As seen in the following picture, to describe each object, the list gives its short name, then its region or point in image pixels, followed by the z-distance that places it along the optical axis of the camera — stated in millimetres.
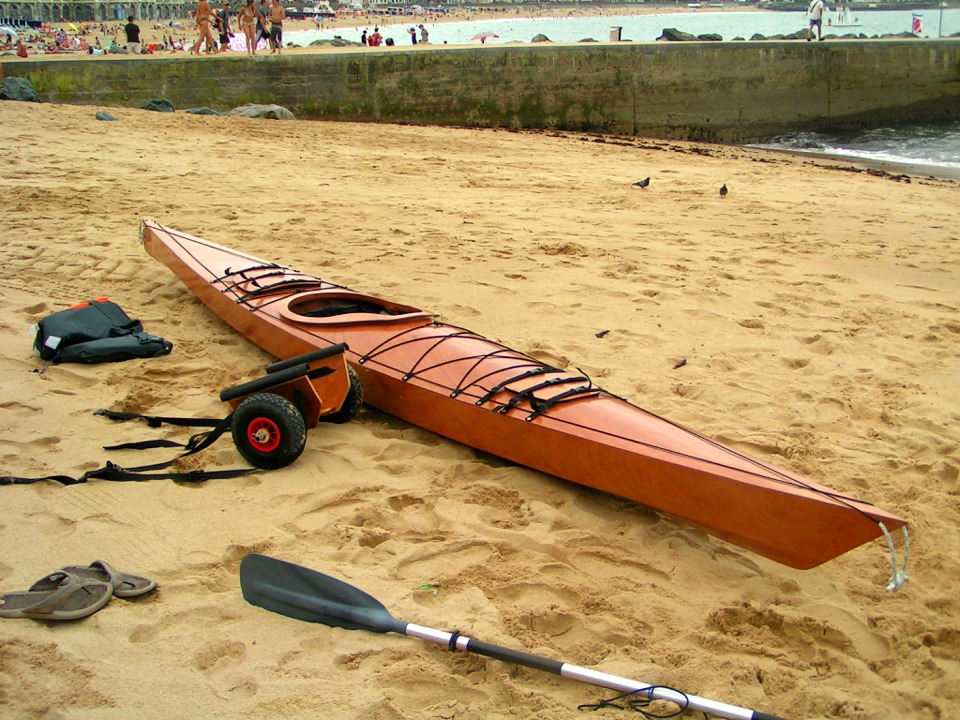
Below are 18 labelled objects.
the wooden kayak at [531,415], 2502
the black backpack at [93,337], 3986
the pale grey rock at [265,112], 11789
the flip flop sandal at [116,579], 2410
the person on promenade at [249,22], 14188
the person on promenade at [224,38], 16922
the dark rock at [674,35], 22002
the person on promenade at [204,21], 14742
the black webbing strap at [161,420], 3480
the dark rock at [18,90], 11078
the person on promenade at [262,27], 15844
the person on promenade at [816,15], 18188
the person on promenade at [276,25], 14531
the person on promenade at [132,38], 17094
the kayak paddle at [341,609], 2137
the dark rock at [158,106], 11734
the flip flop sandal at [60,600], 2271
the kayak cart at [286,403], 3111
